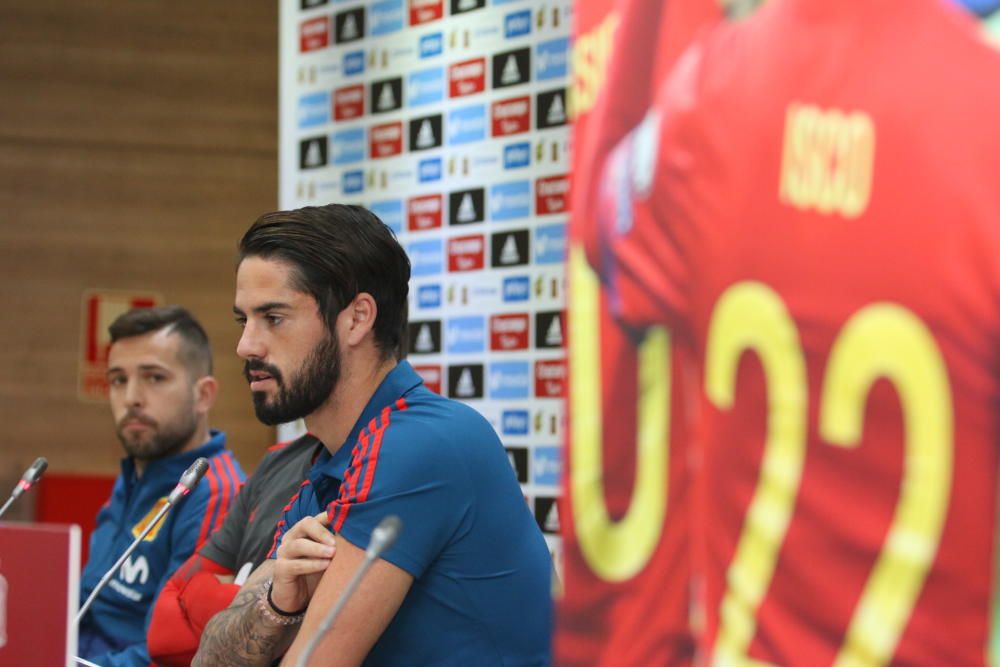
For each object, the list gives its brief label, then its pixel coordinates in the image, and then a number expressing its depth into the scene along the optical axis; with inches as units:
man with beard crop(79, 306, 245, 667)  176.7
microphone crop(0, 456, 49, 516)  153.9
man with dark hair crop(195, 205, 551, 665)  141.6
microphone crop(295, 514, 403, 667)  131.0
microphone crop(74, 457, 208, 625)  154.4
